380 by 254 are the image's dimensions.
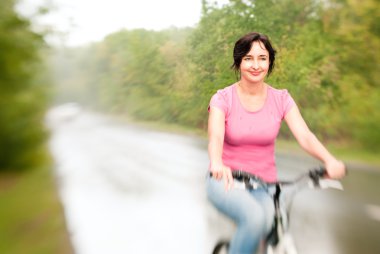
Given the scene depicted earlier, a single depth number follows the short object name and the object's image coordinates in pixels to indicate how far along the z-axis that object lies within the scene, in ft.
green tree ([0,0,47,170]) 21.17
